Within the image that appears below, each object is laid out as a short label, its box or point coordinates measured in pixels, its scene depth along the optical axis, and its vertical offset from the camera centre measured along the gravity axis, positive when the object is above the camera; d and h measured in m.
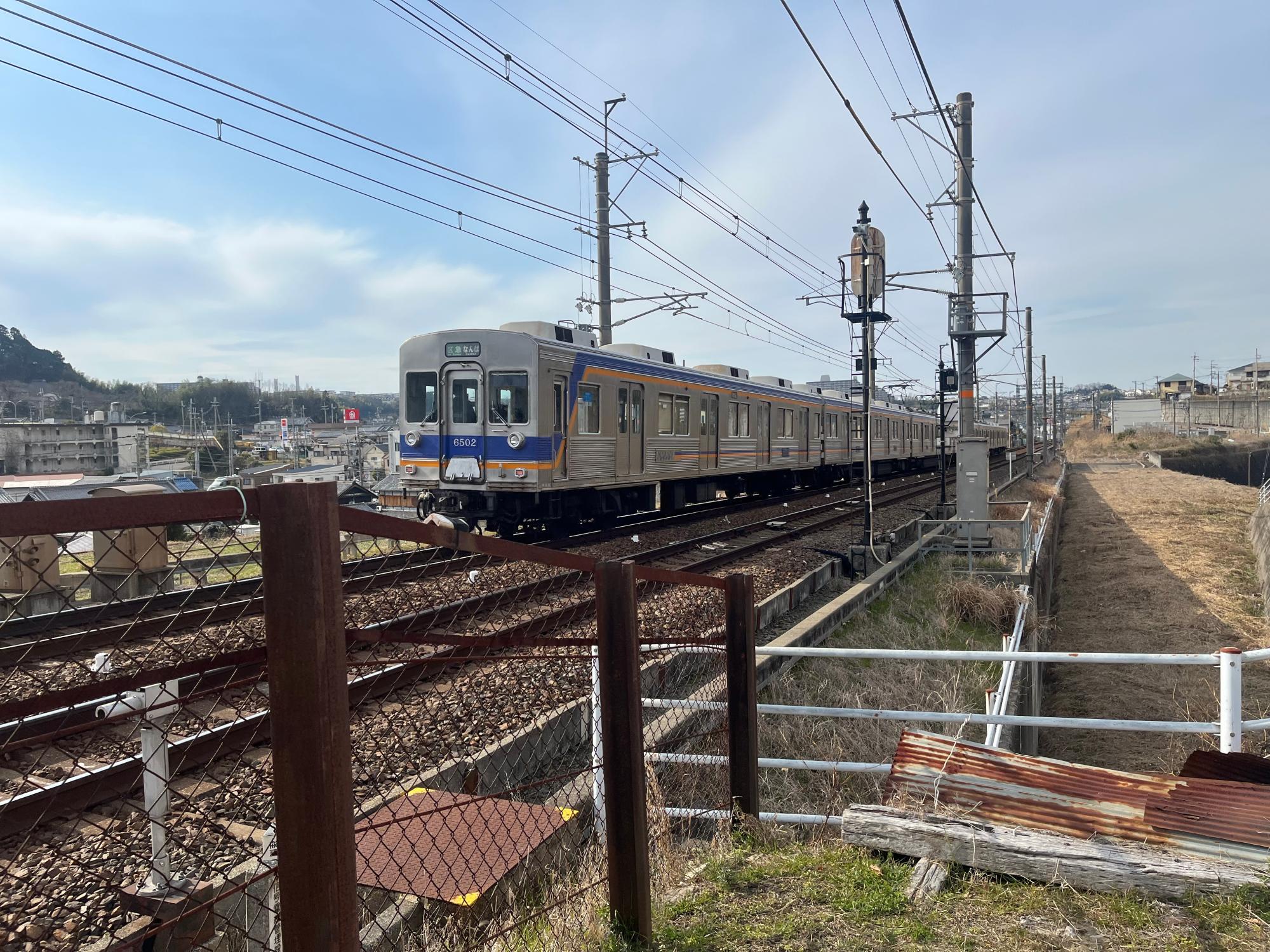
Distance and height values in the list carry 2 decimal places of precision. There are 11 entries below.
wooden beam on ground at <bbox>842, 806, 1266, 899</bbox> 3.12 -1.58
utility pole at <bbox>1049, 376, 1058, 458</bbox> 64.81 +2.71
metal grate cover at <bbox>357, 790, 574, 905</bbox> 3.45 -1.70
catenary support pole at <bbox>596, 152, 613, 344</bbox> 19.70 +4.53
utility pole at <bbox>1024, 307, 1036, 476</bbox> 39.52 +4.78
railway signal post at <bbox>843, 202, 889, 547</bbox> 11.86 +2.17
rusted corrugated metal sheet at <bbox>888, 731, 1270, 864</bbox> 3.35 -1.52
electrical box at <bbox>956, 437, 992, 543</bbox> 15.45 -0.71
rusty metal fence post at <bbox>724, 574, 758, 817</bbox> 3.99 -1.10
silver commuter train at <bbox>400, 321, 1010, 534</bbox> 12.98 +0.37
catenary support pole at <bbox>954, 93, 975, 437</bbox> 16.31 +3.47
